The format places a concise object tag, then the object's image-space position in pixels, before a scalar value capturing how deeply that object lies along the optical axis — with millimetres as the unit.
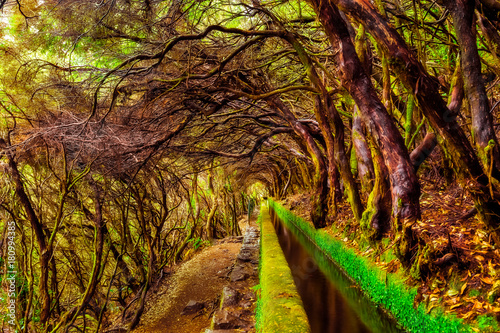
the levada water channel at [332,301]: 4570
